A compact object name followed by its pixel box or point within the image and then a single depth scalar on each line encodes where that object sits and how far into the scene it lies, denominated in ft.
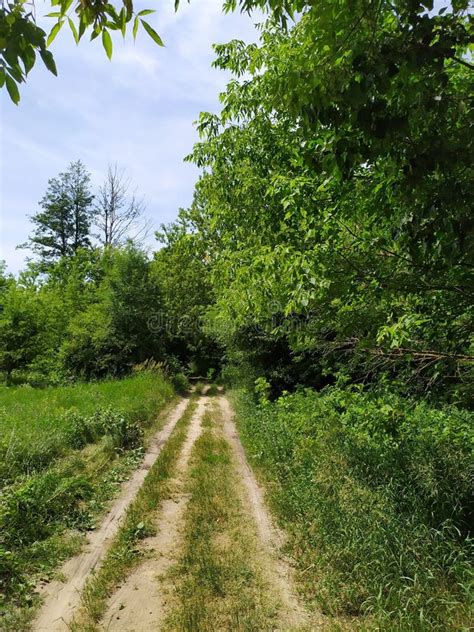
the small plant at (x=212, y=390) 67.81
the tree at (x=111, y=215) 112.57
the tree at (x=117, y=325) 60.23
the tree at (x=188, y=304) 87.92
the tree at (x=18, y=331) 56.80
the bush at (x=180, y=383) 63.75
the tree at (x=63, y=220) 124.57
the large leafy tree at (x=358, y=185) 5.79
